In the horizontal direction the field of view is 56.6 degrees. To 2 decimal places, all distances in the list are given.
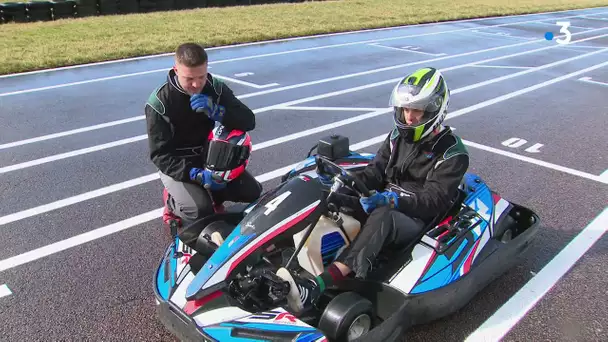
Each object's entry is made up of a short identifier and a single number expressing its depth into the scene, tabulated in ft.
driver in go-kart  10.65
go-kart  9.61
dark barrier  49.47
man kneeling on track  12.87
